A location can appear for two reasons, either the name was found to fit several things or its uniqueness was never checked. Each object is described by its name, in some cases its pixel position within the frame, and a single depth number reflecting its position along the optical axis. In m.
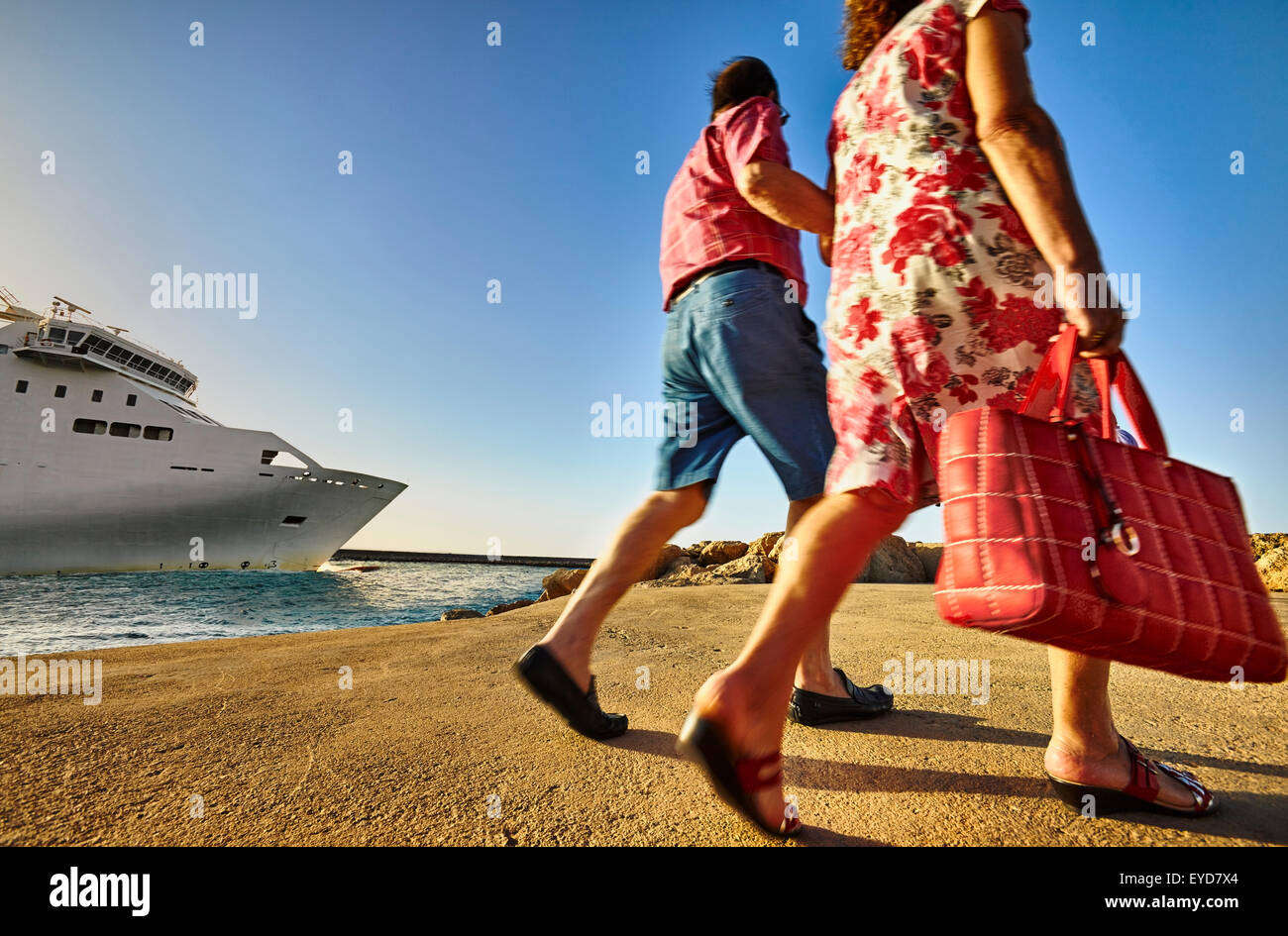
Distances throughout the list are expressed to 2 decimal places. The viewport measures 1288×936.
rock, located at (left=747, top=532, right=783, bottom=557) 8.09
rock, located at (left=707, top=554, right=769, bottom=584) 6.61
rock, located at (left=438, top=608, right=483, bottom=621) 8.01
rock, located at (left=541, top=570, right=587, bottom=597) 8.34
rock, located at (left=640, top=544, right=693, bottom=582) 8.23
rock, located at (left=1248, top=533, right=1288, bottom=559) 6.13
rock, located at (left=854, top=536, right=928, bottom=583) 8.66
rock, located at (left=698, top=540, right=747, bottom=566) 9.18
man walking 1.53
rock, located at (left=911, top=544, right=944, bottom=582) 9.50
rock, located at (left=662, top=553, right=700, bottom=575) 8.07
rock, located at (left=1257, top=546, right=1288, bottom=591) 5.54
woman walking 1.03
